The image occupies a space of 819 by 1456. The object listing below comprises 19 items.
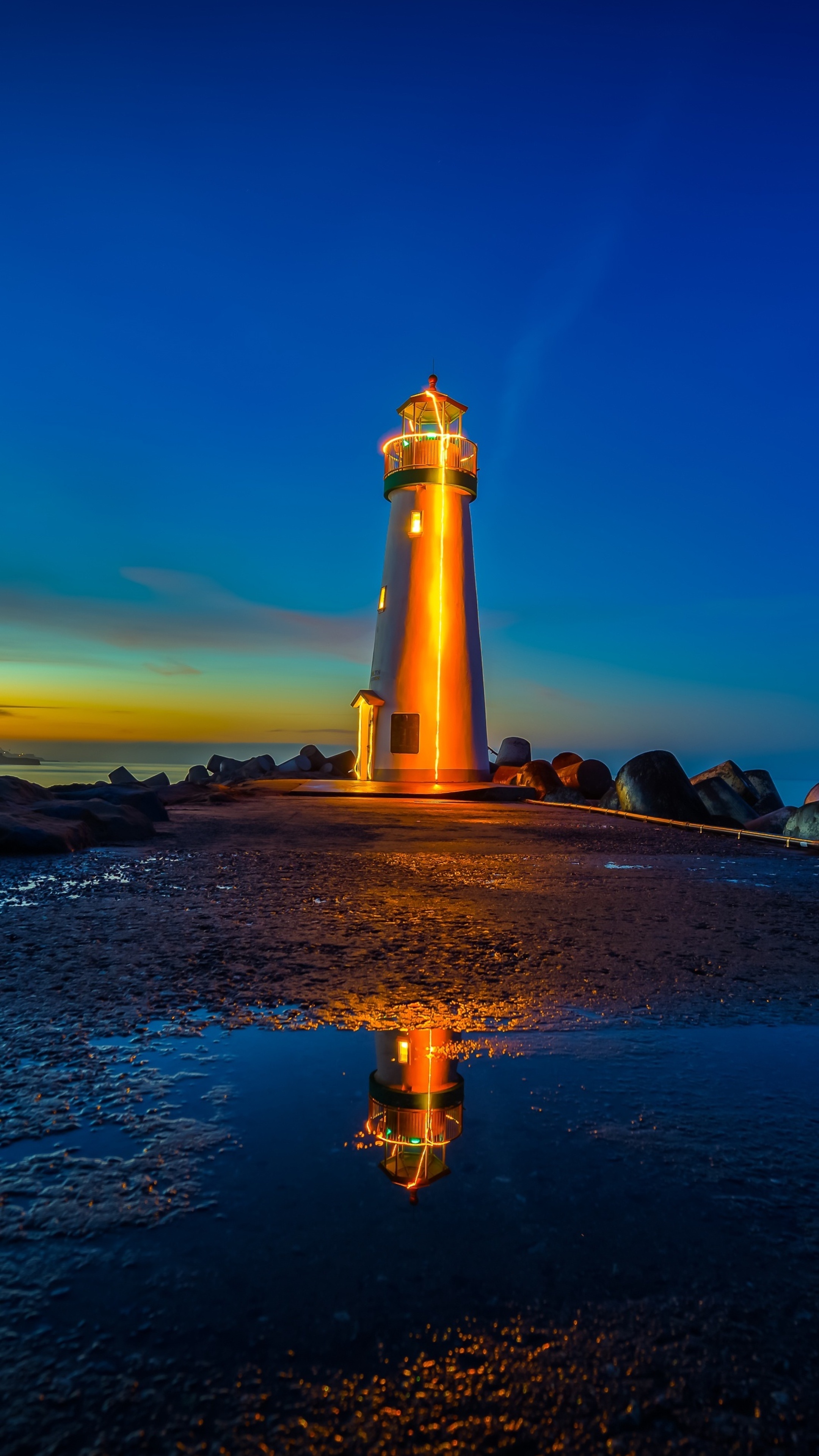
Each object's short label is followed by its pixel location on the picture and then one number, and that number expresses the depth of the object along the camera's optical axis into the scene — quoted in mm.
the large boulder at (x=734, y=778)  20219
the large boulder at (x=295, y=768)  29781
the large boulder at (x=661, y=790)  14570
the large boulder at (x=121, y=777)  22938
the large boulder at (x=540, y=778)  21312
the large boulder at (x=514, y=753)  28938
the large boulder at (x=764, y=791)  20594
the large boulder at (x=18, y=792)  9492
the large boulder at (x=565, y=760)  26250
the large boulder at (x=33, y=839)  7250
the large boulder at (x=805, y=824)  11961
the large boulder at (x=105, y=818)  8547
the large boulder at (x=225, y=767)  30844
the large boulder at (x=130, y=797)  10406
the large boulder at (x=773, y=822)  14508
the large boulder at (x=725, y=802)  17812
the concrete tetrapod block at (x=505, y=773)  24578
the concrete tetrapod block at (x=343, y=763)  30219
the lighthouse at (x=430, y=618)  20734
